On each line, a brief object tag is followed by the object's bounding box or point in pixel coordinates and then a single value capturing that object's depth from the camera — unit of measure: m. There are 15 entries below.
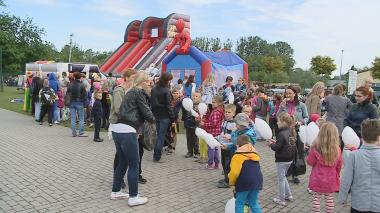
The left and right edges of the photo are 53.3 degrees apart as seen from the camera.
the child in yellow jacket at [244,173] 4.26
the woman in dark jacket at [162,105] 7.42
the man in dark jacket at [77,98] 10.55
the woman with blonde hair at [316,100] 7.66
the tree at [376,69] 36.56
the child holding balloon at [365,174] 3.53
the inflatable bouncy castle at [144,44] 31.78
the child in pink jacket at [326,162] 4.46
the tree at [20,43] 34.47
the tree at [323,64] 40.59
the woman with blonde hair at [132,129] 4.96
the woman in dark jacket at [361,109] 5.81
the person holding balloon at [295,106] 6.96
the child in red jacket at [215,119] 7.04
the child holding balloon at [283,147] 5.27
